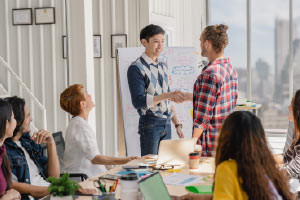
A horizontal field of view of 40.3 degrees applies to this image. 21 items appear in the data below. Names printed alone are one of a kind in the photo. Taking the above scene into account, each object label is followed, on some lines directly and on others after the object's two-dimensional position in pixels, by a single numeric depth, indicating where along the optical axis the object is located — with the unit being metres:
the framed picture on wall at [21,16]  5.48
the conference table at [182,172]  2.16
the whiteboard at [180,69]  4.61
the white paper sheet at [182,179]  2.32
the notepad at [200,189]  2.11
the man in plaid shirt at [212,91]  2.90
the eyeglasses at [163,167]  2.67
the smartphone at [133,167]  2.70
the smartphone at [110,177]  2.43
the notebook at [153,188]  1.64
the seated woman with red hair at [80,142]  3.00
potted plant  1.72
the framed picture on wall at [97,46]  5.59
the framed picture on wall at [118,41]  5.52
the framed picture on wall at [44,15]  5.44
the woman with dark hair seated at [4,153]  2.23
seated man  2.51
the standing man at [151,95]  3.68
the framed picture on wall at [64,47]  5.45
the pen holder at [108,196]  1.89
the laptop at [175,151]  2.72
